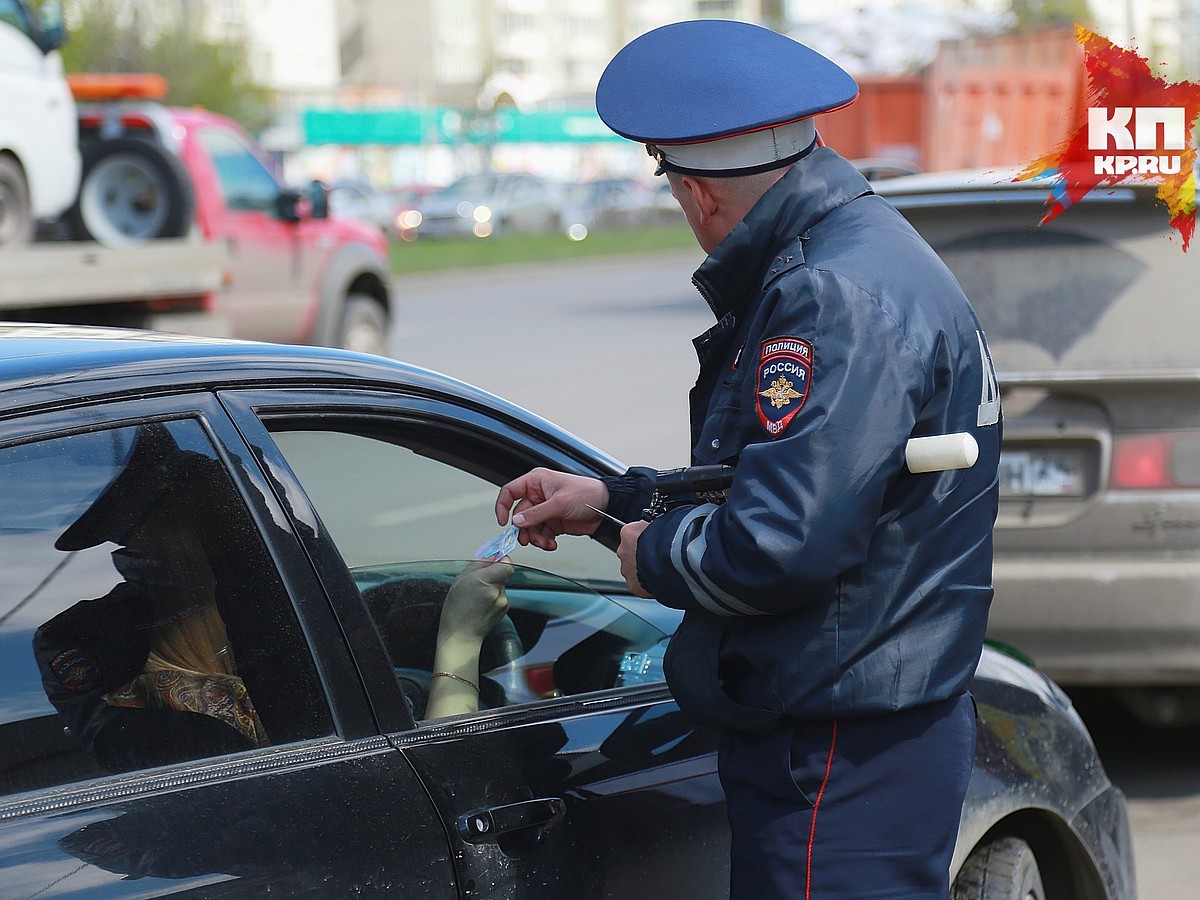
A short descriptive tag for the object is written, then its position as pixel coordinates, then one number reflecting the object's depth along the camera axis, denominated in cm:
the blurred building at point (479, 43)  9262
